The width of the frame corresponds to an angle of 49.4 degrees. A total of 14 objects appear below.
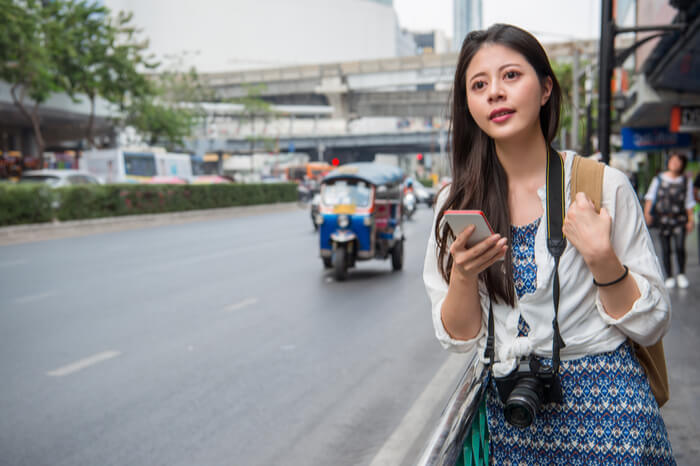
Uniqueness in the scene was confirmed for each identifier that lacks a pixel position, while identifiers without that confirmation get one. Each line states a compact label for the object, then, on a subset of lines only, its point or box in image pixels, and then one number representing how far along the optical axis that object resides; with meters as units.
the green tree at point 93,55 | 31.98
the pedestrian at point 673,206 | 9.61
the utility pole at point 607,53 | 10.85
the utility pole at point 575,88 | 34.83
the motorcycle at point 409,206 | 28.96
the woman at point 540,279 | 1.85
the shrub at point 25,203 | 20.39
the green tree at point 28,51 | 27.66
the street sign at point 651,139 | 24.53
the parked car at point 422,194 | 41.41
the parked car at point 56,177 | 26.16
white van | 37.12
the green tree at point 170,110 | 40.62
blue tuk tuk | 12.03
